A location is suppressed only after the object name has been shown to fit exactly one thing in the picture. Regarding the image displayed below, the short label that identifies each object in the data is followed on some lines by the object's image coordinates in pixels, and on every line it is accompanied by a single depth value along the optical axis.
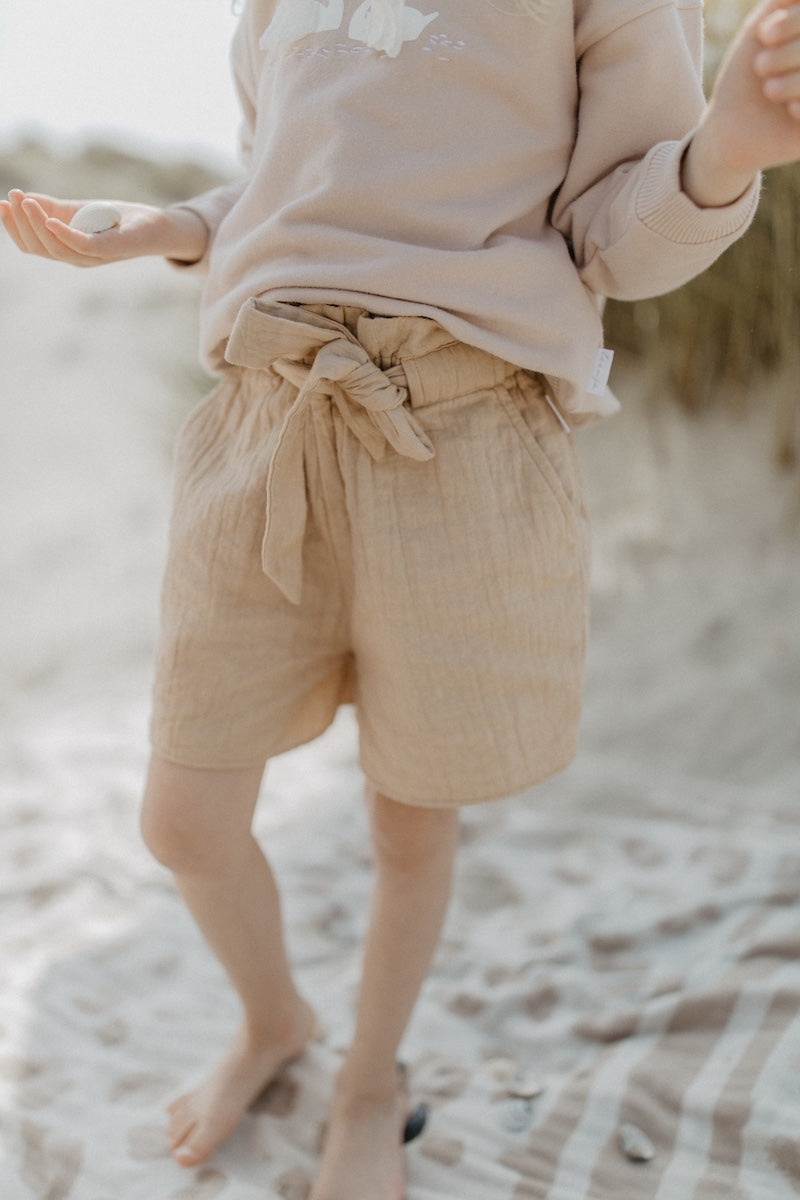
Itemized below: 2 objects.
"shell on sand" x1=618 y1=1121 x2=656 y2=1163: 1.27
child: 0.98
